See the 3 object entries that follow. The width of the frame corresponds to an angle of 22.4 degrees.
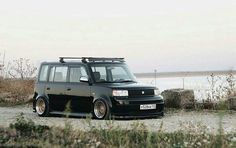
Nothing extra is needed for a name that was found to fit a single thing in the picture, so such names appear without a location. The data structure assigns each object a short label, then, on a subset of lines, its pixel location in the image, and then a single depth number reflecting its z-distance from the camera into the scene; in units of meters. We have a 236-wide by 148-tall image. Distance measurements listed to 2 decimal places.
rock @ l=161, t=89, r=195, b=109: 18.48
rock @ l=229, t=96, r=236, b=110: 17.66
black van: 16.12
